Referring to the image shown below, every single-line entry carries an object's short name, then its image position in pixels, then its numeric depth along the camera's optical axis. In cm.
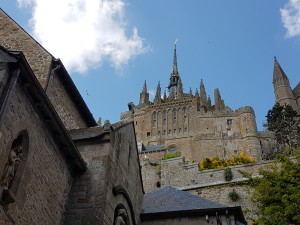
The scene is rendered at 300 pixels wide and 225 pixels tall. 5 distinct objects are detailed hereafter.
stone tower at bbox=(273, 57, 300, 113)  4839
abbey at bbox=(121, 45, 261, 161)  4131
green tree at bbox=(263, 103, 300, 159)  3275
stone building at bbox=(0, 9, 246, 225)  561
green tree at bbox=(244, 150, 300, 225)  1193
